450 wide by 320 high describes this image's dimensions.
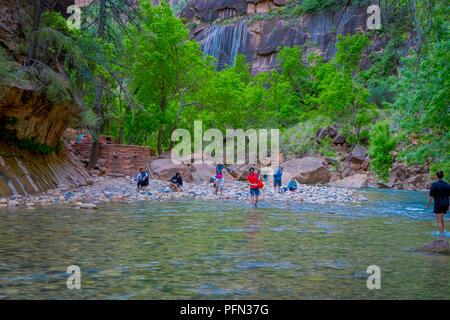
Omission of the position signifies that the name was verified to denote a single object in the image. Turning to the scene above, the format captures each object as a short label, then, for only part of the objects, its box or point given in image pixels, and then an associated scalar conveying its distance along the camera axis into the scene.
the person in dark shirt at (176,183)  23.20
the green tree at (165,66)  34.91
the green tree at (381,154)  36.12
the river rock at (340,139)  51.59
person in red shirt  16.58
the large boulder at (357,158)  44.91
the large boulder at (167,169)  29.80
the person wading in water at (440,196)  10.23
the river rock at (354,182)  36.97
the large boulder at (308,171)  38.41
